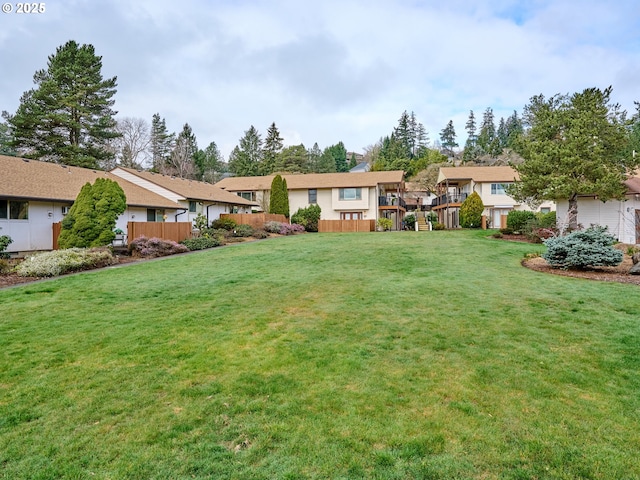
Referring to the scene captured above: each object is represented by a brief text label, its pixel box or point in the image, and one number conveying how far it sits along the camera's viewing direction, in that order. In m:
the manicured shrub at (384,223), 36.75
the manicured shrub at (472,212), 34.41
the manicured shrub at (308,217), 36.03
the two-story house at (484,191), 37.75
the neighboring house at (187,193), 29.06
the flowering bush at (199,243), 20.47
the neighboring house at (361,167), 87.31
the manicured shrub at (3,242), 13.94
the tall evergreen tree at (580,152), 19.31
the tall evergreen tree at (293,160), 60.94
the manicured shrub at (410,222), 42.84
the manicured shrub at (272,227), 30.70
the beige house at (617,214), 20.67
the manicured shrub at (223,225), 29.16
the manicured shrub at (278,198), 36.34
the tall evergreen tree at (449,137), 84.19
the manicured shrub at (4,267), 12.51
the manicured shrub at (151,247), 17.55
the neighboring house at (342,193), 38.16
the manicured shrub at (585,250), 11.67
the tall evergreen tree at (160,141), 59.03
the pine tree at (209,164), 61.66
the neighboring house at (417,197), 60.03
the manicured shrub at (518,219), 24.22
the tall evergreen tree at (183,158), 56.55
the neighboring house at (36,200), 16.88
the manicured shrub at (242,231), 27.63
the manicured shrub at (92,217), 16.27
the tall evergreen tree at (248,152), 64.25
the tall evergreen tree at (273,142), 67.44
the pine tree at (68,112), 32.53
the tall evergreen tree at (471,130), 79.56
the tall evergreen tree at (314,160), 66.31
